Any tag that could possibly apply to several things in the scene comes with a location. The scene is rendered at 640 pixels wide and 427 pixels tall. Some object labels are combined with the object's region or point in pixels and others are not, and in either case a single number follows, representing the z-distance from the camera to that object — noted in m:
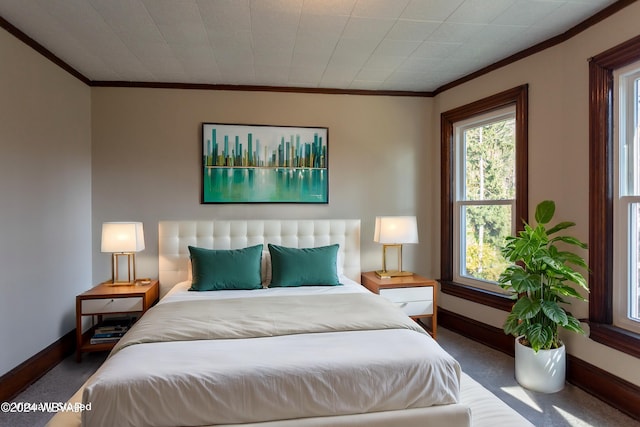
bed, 1.54
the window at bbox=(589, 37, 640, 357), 2.42
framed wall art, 3.84
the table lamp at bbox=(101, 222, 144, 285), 3.26
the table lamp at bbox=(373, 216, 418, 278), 3.67
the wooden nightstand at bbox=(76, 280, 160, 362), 3.10
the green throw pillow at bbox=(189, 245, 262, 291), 3.19
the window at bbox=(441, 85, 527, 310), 3.28
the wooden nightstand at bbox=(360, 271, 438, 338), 3.51
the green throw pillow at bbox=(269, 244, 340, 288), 3.33
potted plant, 2.51
